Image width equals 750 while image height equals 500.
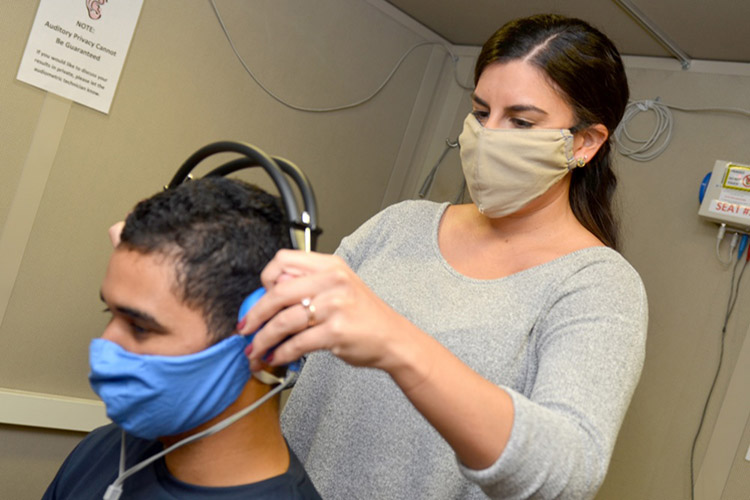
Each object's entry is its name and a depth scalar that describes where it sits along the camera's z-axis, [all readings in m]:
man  0.94
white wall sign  1.93
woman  0.97
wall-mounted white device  2.08
